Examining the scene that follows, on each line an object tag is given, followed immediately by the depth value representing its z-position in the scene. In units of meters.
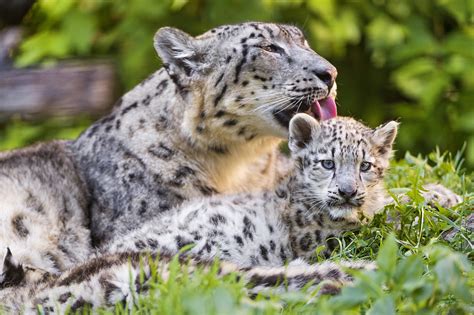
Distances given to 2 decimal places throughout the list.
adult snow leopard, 15.52
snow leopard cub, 13.68
